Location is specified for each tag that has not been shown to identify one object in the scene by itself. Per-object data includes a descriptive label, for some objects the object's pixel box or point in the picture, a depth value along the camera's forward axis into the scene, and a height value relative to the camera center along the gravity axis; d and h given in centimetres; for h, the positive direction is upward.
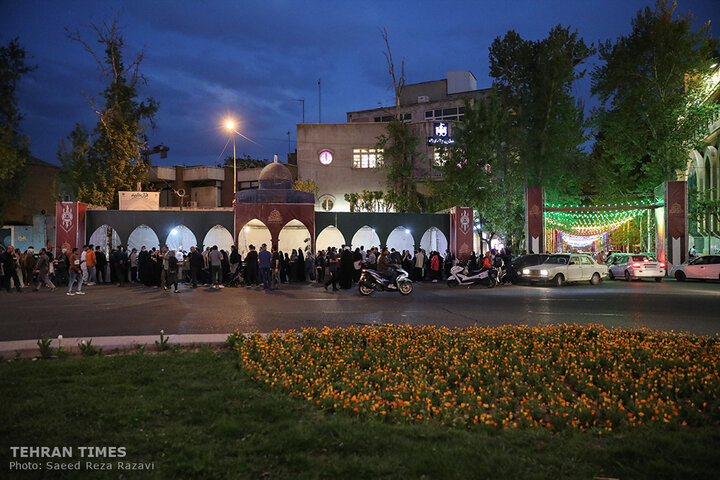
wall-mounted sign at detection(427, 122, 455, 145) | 4072 +993
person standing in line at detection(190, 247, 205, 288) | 1916 -35
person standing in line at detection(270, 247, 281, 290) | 1981 -70
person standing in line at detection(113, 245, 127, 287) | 2089 -48
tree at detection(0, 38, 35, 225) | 3124 +1009
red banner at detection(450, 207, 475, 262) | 2658 +105
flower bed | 491 -149
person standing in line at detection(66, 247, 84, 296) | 1727 -70
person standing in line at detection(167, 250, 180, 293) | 1786 -55
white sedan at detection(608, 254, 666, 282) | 2380 -79
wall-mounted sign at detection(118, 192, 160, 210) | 2567 +264
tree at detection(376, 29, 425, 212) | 3659 +662
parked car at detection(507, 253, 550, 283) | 2223 -55
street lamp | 3291 +839
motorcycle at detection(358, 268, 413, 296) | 1688 -108
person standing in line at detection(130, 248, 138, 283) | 2232 -56
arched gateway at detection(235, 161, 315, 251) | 2481 +219
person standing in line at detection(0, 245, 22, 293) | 1830 -55
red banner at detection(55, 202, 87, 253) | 2336 +135
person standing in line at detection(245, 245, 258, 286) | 1962 -54
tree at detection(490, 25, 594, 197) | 3134 +958
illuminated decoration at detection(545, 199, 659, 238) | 2798 +193
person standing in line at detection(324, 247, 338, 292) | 1858 -59
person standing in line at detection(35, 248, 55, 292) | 1878 -57
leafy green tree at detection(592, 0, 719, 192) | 2900 +965
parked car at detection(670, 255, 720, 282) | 2267 -81
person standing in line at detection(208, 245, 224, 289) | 1967 -44
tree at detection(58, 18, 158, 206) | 3291 +748
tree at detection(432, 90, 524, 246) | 3025 +489
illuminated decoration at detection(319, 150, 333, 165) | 4003 +764
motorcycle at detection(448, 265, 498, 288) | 2064 -104
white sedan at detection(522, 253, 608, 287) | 2136 -80
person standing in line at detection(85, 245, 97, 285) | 1997 -42
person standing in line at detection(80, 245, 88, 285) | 2038 -56
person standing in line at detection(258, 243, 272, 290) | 1856 -47
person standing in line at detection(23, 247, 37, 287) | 1972 -52
